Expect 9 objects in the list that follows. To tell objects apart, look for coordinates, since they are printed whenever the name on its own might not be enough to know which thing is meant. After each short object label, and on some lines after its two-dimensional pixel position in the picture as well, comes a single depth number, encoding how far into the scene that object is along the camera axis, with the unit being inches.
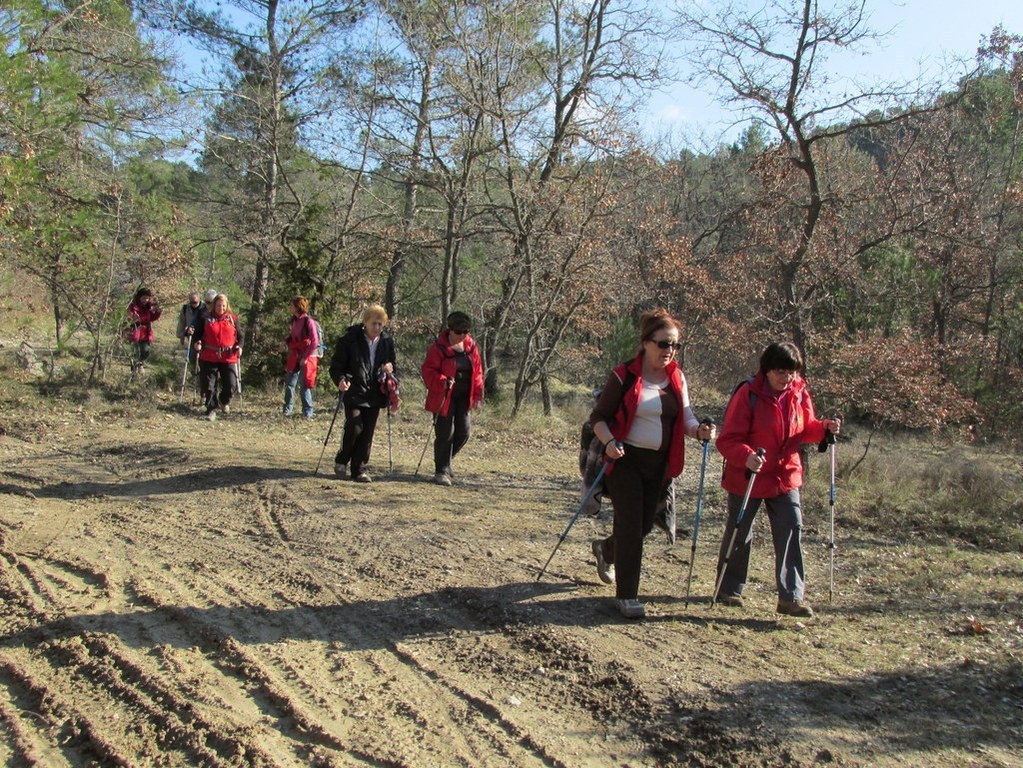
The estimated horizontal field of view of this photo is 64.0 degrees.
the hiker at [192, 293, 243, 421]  449.7
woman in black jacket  320.8
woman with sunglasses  195.9
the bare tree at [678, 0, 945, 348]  411.5
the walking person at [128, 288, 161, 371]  513.0
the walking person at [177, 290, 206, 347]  470.6
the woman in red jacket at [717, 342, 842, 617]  202.5
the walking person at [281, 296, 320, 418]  464.8
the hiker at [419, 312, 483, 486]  325.7
